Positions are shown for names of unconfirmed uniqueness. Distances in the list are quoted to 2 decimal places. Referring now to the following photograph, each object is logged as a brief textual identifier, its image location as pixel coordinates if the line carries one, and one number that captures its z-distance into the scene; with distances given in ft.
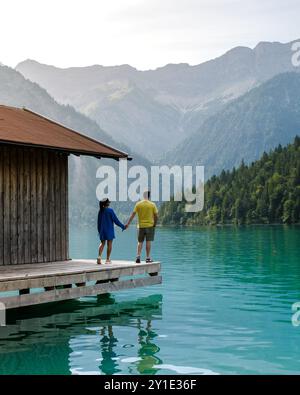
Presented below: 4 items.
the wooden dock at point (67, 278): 61.11
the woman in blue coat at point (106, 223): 73.31
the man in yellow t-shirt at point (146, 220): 76.43
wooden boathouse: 66.95
